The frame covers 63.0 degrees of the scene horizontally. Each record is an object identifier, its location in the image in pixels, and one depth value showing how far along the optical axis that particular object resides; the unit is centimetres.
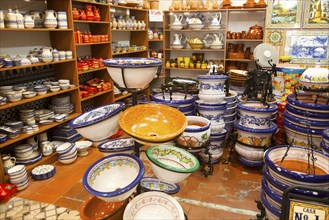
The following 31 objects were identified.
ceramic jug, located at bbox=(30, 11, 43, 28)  306
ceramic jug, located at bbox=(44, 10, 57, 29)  311
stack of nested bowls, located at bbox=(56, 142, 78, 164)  318
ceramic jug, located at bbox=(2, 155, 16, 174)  276
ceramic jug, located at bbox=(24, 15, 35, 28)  287
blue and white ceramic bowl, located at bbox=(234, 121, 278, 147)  270
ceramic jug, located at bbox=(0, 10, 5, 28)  262
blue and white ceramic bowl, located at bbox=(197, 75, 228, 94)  276
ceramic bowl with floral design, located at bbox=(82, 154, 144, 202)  127
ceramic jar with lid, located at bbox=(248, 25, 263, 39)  479
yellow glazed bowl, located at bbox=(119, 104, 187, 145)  136
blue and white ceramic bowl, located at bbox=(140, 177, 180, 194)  159
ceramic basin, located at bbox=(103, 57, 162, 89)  130
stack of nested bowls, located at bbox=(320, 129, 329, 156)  179
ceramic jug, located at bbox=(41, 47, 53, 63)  311
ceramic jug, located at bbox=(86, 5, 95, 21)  377
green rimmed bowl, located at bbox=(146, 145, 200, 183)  124
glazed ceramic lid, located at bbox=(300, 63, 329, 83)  226
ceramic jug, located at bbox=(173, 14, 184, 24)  536
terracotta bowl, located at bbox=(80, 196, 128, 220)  126
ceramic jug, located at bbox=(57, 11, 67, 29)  326
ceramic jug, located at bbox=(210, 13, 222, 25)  509
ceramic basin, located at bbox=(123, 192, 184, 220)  122
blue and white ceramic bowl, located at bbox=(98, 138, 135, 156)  148
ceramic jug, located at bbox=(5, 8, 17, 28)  271
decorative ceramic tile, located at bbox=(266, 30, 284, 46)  457
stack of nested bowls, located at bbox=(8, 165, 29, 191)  264
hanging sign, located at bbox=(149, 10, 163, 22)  533
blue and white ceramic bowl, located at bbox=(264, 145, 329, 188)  127
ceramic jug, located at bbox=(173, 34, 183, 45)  551
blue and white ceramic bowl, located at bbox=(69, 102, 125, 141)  125
